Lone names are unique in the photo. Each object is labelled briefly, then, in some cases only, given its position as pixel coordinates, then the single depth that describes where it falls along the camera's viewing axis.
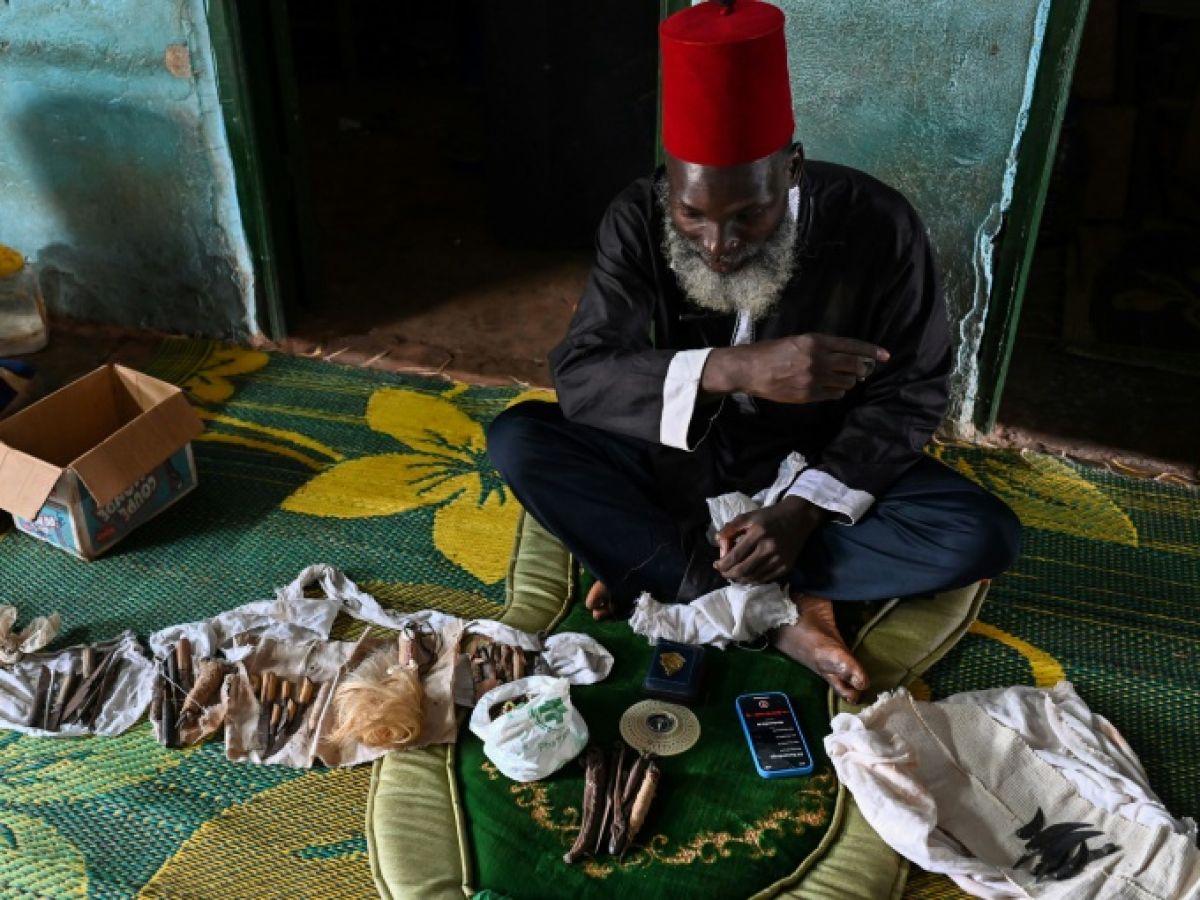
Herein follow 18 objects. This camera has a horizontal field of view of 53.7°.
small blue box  2.18
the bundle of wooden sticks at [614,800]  1.89
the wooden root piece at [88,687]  2.17
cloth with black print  1.83
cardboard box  2.45
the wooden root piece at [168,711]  2.13
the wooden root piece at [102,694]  2.17
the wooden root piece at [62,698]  2.15
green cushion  1.86
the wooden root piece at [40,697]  2.16
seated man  2.09
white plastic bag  2.01
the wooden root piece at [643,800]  1.91
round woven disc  2.09
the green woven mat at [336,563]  1.95
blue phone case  2.03
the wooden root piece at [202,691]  2.16
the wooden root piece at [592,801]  1.88
